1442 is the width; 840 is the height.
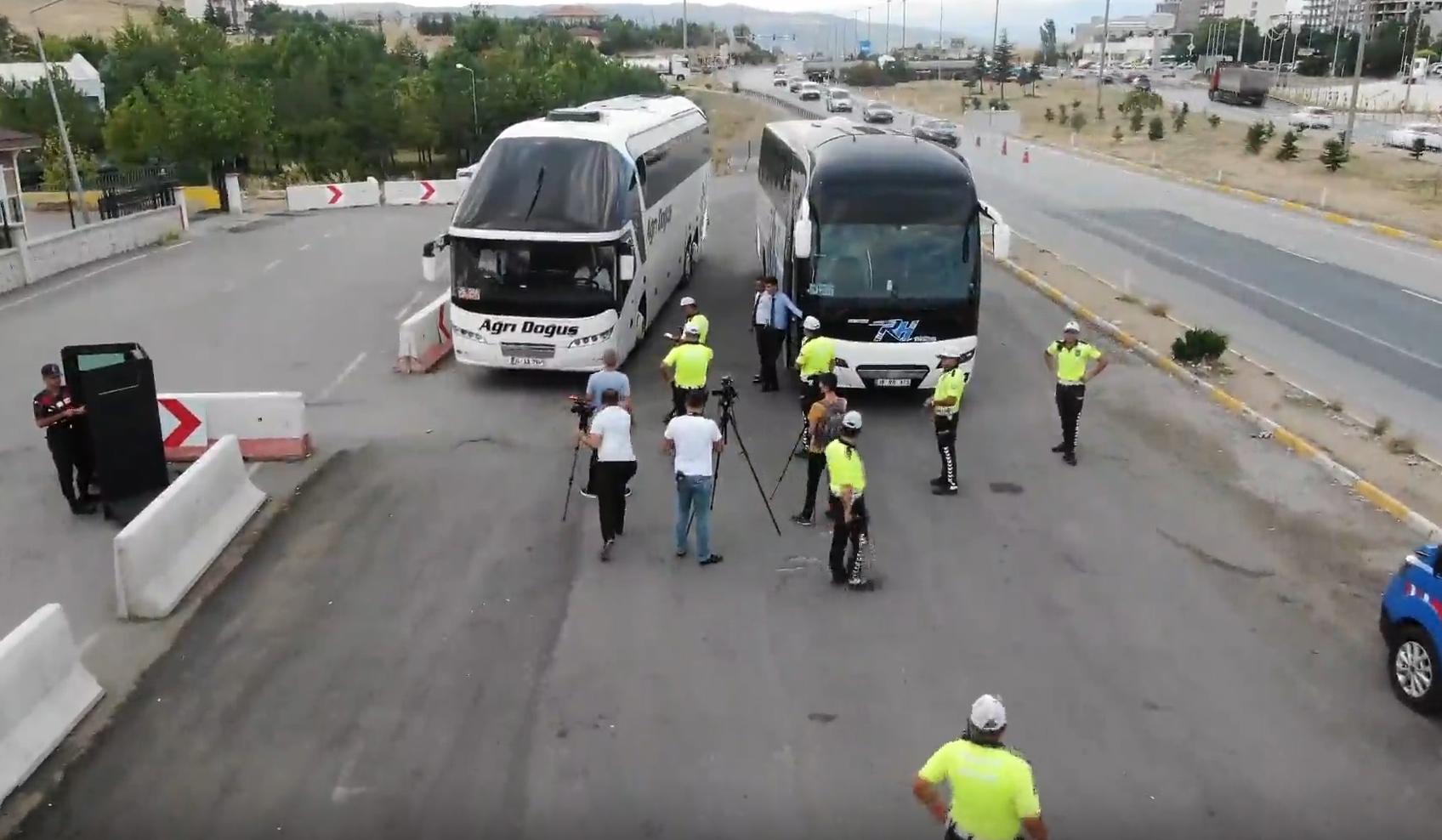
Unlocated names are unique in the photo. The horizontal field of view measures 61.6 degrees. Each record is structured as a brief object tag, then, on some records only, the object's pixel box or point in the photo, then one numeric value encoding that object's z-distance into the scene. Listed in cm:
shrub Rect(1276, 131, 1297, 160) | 4788
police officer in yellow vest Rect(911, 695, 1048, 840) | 523
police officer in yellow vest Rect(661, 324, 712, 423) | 1317
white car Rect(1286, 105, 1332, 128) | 6406
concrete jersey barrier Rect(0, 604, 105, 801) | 742
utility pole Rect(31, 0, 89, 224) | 2946
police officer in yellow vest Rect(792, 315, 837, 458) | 1334
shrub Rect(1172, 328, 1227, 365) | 1748
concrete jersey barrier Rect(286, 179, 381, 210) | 4075
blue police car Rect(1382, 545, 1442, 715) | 809
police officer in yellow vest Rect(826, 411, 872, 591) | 972
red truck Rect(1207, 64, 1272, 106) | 8200
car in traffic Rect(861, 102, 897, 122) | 6594
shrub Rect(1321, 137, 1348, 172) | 4444
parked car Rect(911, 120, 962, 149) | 4850
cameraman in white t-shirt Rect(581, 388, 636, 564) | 1038
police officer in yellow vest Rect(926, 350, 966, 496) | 1228
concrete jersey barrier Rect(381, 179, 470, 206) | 4256
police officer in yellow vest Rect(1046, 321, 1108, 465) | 1321
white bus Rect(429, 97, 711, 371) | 1603
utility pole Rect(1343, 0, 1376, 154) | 4244
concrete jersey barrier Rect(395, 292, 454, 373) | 1769
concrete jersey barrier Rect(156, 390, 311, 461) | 1334
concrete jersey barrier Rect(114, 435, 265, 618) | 959
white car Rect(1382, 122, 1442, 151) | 5350
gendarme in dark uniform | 1161
